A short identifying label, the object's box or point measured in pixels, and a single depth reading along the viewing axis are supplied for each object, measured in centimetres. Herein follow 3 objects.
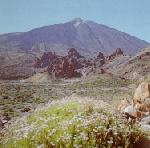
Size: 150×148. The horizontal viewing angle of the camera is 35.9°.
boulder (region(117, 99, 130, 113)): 799
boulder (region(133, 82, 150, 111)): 777
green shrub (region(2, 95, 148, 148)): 450
